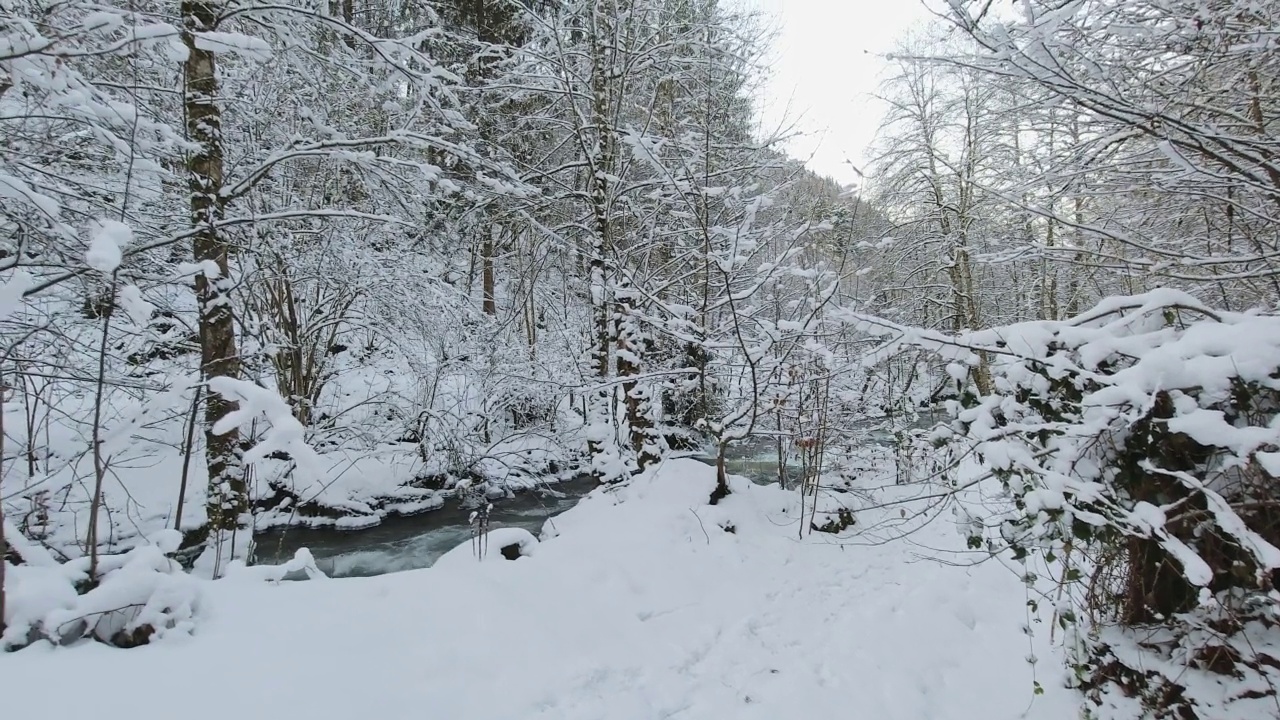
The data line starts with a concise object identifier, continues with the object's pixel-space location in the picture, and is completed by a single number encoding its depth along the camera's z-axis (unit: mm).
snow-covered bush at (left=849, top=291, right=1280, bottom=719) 1869
